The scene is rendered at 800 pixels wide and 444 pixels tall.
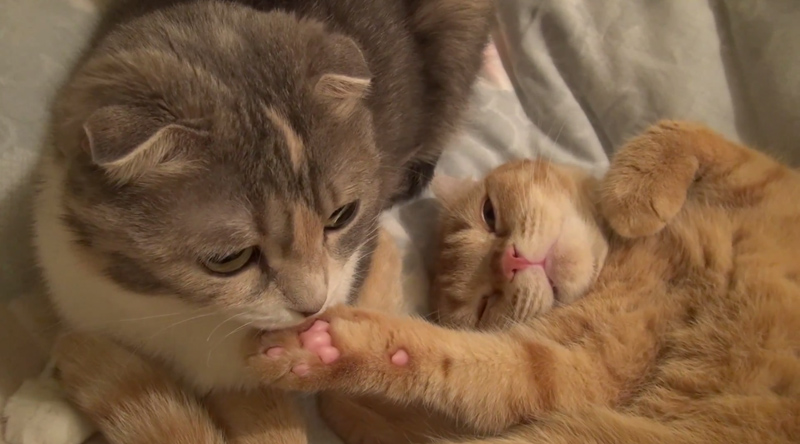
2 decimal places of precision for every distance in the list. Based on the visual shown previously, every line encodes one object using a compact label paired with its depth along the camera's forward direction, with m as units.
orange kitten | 0.46
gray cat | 0.43
